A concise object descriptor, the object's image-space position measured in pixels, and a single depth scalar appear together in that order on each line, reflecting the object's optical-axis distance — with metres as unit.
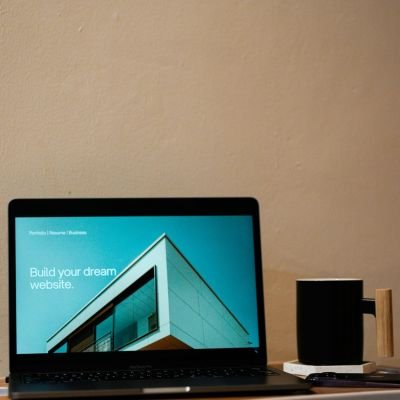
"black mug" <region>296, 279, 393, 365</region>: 1.09
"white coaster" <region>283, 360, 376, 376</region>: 1.07
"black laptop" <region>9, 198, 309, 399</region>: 1.05
